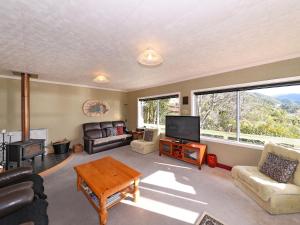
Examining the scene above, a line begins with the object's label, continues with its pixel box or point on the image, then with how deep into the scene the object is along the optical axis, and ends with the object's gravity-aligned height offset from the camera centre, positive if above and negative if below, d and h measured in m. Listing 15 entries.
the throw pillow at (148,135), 4.76 -0.83
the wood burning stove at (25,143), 3.01 -0.74
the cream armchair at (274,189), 1.81 -1.11
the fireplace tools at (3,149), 3.34 -0.97
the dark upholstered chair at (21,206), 1.16 -0.91
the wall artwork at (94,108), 5.27 +0.21
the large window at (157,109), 4.75 +0.13
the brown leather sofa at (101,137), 4.45 -0.94
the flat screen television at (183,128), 3.53 -0.44
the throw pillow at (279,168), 2.00 -0.89
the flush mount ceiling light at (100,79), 3.27 +0.84
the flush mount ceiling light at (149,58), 1.95 +0.82
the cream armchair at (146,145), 4.40 -1.12
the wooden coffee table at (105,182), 1.71 -1.02
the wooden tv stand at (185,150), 3.32 -1.07
